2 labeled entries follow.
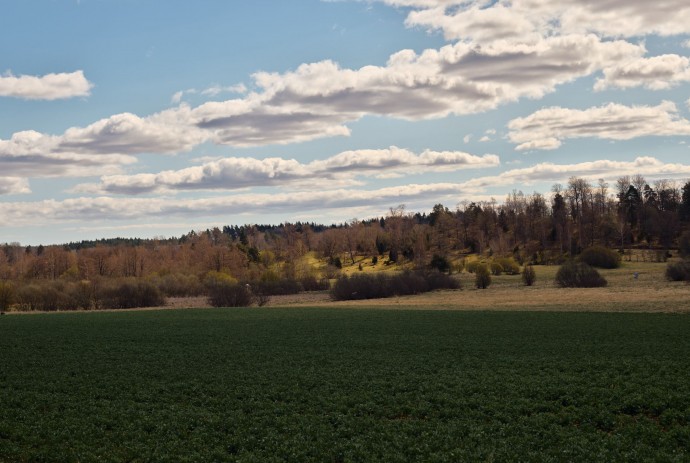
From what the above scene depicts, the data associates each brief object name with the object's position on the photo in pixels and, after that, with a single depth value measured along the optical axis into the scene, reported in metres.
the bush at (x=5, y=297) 83.02
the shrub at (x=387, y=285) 91.62
